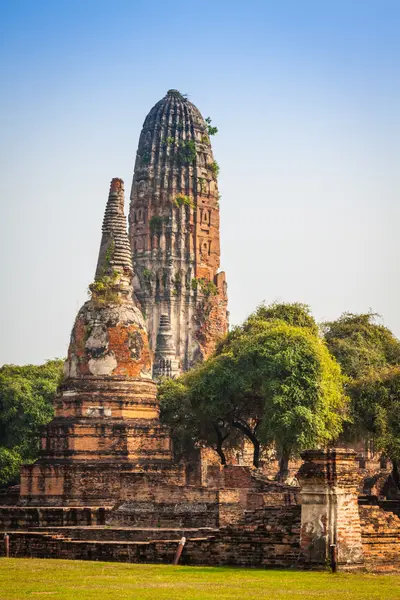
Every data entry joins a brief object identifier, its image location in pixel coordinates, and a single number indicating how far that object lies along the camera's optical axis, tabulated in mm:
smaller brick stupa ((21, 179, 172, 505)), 44406
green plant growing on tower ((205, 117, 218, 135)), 107438
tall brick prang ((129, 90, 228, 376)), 104438
